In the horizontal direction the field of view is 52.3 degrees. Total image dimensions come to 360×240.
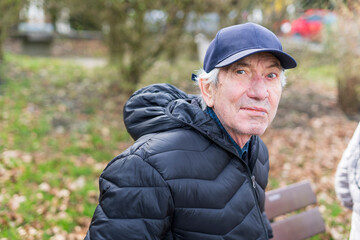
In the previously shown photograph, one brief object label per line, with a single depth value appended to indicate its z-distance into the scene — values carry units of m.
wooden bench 2.87
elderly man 1.53
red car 13.42
